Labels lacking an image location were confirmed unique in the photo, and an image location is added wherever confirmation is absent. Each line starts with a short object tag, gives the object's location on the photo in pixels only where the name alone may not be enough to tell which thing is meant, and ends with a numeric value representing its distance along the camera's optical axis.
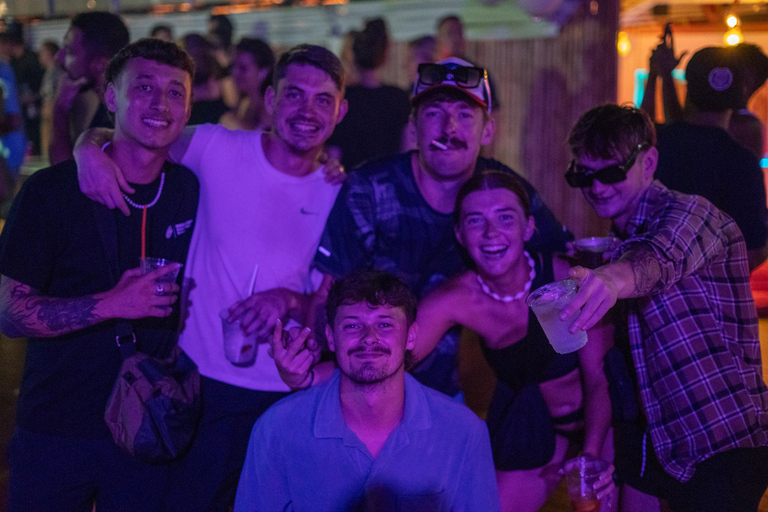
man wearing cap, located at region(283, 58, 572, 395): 2.65
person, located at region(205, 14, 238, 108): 7.97
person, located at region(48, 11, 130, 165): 3.96
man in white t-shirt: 2.65
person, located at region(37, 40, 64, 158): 7.26
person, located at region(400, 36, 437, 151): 6.38
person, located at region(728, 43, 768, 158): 3.52
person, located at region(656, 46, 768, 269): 3.15
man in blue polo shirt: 2.19
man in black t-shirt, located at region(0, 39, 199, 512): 2.12
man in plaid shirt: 2.10
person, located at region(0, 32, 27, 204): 5.73
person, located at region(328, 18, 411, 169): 5.14
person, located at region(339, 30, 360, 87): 6.82
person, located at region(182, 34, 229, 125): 4.89
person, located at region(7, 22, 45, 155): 8.79
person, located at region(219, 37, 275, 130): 5.41
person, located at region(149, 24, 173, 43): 7.27
